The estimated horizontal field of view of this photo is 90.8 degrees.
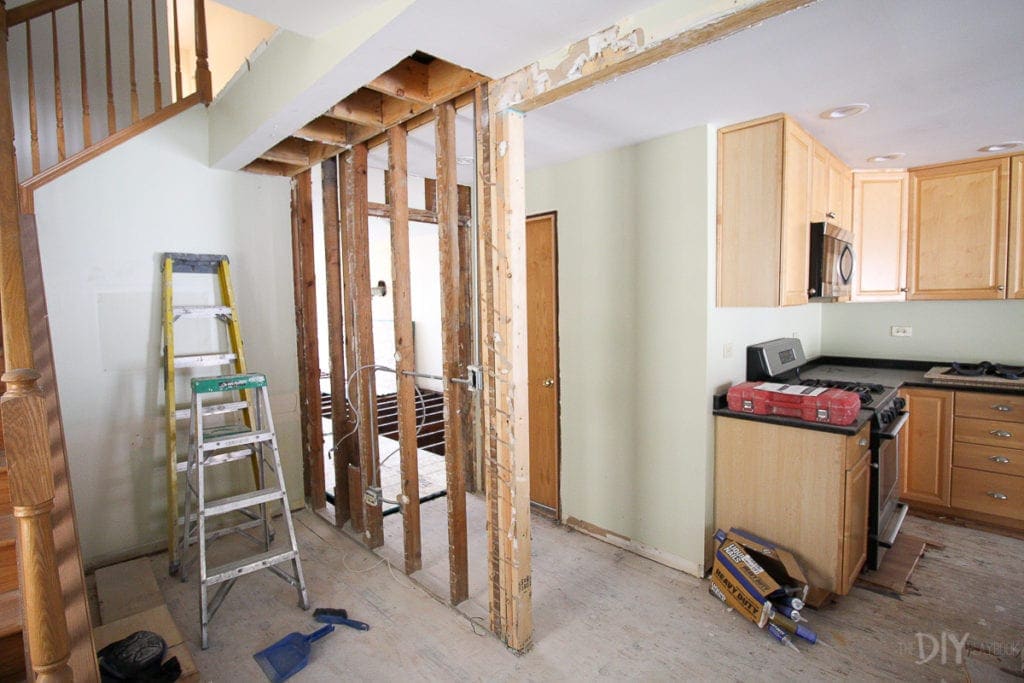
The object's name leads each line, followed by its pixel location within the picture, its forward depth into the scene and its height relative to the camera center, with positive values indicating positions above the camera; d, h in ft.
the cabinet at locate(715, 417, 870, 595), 7.45 -2.97
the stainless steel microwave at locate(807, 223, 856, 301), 8.53 +0.67
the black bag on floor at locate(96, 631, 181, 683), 5.56 -3.92
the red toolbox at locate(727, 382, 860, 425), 7.45 -1.55
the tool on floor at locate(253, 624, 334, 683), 6.42 -4.55
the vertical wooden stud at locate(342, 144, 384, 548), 9.21 -0.02
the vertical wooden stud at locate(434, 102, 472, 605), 7.28 -0.76
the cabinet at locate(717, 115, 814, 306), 7.74 +1.46
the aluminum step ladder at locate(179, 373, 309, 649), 7.53 -2.94
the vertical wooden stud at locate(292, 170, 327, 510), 10.87 -0.41
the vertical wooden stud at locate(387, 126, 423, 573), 8.11 -0.47
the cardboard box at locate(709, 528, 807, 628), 7.16 -4.03
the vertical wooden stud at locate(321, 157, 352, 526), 10.09 -0.68
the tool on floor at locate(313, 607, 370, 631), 7.32 -4.55
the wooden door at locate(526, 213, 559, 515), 10.44 -0.98
